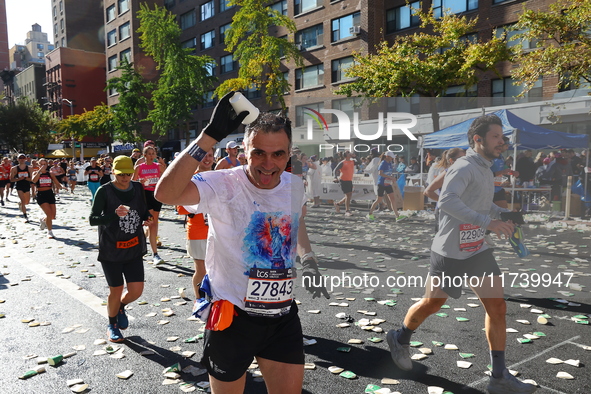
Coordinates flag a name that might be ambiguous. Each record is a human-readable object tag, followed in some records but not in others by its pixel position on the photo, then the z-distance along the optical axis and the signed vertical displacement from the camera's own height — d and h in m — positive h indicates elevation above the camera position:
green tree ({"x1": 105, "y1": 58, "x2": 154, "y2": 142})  32.88 +4.99
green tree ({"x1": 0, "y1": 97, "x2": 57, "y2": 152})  58.22 +6.02
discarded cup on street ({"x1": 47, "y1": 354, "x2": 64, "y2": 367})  4.21 -1.65
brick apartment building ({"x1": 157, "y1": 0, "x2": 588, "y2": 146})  25.12 +8.66
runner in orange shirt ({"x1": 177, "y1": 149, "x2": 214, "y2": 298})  5.49 -0.77
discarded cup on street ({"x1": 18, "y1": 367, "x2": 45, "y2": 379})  3.94 -1.65
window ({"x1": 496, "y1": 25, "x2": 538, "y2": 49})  22.93 +6.07
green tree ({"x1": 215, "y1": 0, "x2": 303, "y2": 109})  21.41 +5.71
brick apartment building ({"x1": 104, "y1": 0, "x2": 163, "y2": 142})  50.97 +15.11
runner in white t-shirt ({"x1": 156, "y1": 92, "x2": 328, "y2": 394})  2.45 -0.51
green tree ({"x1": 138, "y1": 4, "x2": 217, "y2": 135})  26.33 +5.69
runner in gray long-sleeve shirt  3.60 -0.59
